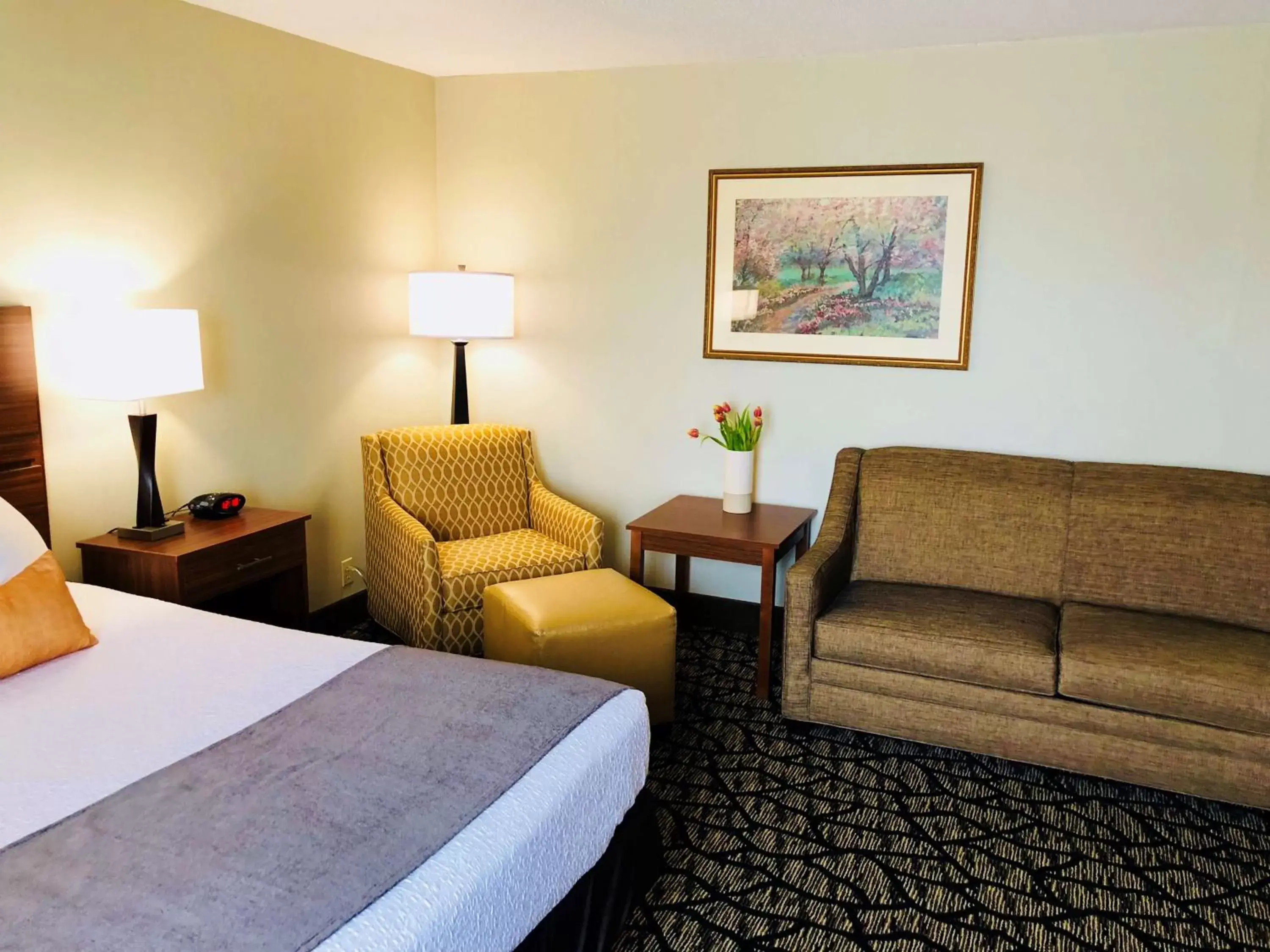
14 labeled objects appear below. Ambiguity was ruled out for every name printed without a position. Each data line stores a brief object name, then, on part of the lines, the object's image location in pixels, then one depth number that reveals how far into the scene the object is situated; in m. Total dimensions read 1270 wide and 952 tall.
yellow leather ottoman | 3.06
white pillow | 2.38
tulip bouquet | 3.88
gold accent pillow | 2.22
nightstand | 2.99
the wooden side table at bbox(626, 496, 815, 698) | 3.50
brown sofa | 2.82
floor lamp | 4.12
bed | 1.57
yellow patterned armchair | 3.62
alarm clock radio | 3.36
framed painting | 3.73
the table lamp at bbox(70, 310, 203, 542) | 2.86
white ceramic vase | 3.88
